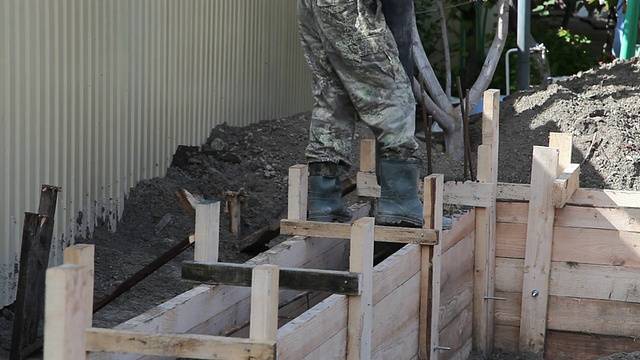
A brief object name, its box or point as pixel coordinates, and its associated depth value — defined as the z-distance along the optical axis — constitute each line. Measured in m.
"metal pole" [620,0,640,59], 8.56
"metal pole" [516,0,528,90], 8.34
